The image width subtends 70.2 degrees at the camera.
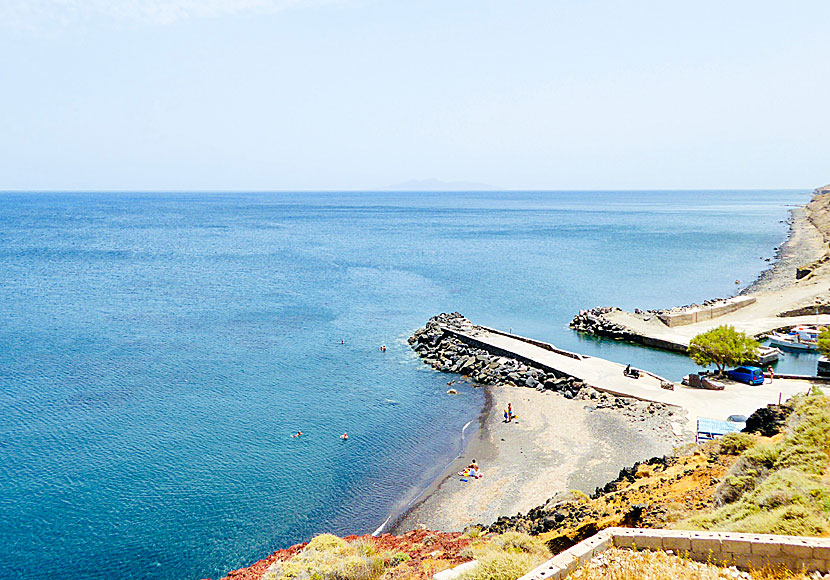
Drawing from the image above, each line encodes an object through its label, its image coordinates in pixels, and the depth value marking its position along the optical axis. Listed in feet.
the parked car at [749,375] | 127.85
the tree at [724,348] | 132.77
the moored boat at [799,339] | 166.40
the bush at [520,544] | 56.44
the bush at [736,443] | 74.79
